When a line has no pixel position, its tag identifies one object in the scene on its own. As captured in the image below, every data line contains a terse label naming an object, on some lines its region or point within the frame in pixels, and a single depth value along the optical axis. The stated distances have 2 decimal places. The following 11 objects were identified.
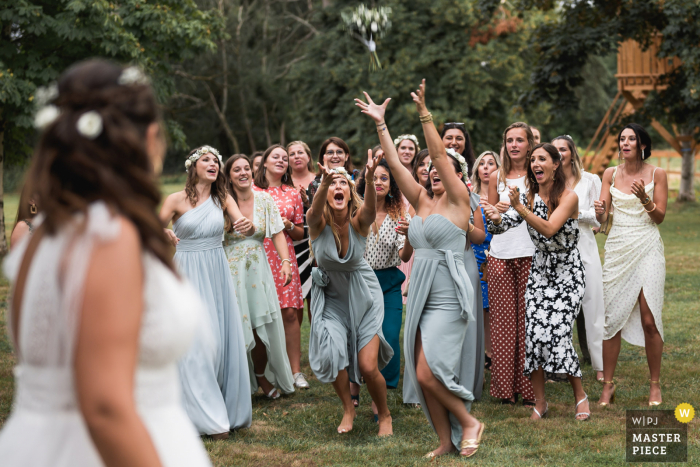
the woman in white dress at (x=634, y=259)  6.56
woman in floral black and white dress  6.07
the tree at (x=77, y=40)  15.14
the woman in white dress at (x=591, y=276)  7.38
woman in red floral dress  7.79
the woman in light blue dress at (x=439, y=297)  5.18
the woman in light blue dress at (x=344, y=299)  5.93
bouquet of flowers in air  7.11
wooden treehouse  26.89
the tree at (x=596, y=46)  20.39
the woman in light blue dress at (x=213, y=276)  5.98
